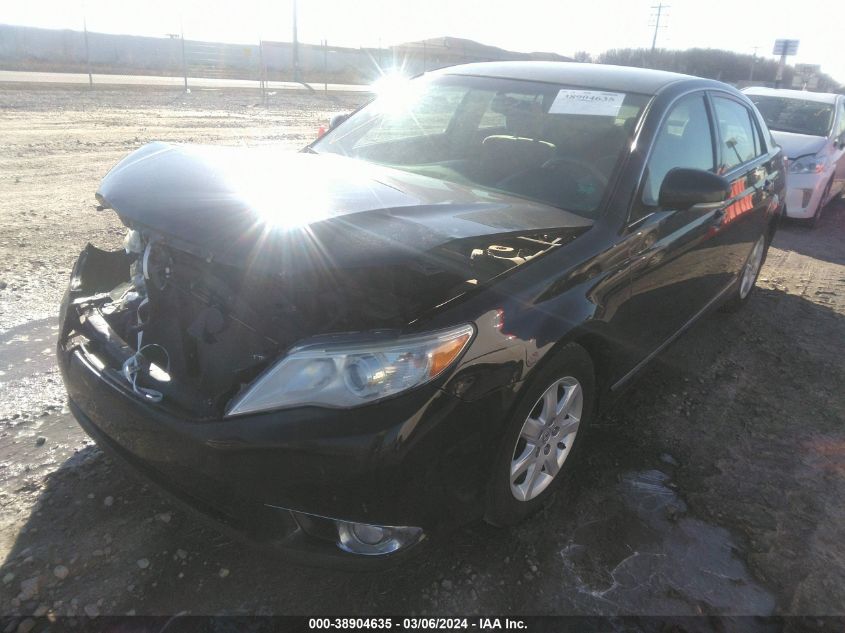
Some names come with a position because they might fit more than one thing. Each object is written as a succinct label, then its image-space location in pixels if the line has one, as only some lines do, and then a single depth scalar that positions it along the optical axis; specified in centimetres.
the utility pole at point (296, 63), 3675
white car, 753
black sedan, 182
